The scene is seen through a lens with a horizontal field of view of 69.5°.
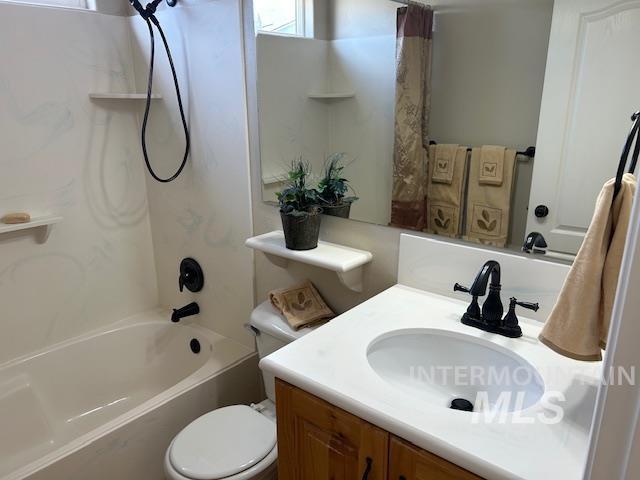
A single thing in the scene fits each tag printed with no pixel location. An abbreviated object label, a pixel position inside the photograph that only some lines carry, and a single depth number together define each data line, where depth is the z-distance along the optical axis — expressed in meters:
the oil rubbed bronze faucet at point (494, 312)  1.17
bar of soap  1.87
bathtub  1.61
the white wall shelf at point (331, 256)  1.48
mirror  1.08
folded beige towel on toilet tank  1.60
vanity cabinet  0.88
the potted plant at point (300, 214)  1.54
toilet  1.39
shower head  1.86
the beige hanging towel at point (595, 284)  0.84
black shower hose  1.91
